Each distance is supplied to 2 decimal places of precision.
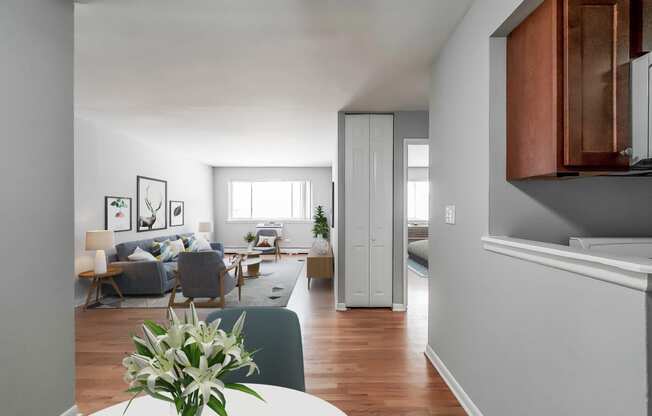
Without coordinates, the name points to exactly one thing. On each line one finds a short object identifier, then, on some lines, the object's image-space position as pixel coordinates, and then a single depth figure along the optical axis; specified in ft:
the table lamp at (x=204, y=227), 29.43
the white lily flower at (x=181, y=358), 2.38
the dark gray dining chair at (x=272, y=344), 4.85
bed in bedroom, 25.08
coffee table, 22.22
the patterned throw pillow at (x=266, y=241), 31.24
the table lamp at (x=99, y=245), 15.46
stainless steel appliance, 4.79
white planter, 21.13
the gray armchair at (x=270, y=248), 30.55
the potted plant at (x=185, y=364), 2.37
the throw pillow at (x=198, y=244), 23.35
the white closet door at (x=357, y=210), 14.93
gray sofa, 17.13
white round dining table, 3.41
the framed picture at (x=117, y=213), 18.24
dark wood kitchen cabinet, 5.12
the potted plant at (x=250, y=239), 31.74
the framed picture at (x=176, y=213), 26.07
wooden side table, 15.57
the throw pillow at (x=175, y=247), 21.56
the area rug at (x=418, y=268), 22.49
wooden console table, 19.03
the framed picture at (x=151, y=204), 21.57
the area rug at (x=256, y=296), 15.99
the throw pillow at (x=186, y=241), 24.35
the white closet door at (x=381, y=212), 14.92
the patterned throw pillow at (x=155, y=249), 20.47
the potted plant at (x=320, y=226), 31.58
